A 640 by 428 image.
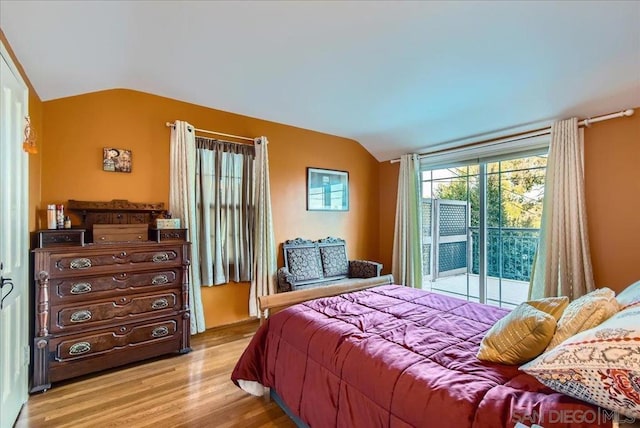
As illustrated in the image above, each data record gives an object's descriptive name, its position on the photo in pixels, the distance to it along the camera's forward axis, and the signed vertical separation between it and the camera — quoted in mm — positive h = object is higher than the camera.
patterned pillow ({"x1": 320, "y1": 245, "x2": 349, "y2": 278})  4297 -692
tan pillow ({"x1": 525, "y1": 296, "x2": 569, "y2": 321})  1465 -469
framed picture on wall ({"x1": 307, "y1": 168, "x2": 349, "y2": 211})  4453 +362
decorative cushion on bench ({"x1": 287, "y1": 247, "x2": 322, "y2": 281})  3980 -674
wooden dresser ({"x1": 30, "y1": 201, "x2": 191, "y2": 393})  2305 -772
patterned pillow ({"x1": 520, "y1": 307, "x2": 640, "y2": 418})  875 -486
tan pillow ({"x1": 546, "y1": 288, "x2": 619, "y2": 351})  1263 -446
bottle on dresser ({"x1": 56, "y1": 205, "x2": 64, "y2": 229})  2525 -22
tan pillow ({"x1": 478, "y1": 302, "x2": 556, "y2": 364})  1283 -550
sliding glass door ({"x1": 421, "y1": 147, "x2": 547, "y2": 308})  3555 -158
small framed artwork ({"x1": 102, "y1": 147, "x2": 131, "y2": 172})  2988 +547
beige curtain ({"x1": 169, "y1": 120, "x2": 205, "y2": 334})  3270 +217
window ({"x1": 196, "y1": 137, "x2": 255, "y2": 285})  3477 +58
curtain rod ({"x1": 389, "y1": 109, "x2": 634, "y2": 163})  2794 +889
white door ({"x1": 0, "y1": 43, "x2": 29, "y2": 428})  1685 -192
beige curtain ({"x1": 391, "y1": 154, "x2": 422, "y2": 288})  4473 -179
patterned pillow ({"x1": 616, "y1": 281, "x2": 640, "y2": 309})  1368 -423
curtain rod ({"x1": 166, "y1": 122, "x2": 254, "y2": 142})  3305 +971
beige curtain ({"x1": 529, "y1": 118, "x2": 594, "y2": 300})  2900 -109
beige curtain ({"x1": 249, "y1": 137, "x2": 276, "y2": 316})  3791 -270
